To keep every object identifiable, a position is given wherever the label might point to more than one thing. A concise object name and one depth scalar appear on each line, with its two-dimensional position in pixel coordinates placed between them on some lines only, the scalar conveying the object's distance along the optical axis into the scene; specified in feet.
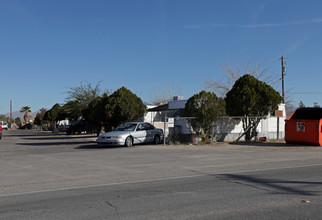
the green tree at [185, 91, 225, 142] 64.44
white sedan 59.98
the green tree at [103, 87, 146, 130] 74.08
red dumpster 59.47
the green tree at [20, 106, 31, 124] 264.11
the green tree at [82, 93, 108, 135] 77.25
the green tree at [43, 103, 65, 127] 163.47
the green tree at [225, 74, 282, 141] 67.21
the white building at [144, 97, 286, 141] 71.51
